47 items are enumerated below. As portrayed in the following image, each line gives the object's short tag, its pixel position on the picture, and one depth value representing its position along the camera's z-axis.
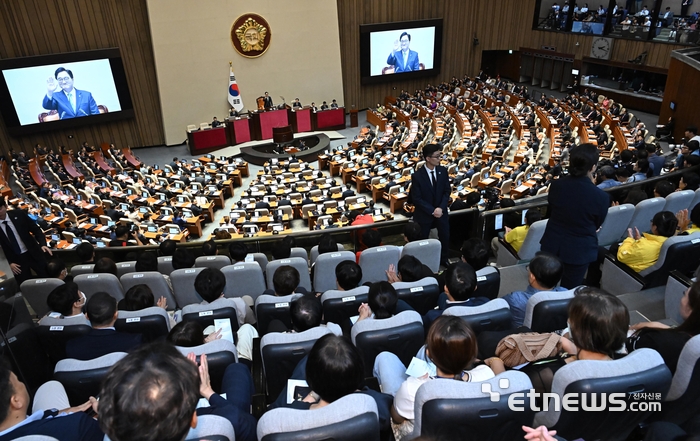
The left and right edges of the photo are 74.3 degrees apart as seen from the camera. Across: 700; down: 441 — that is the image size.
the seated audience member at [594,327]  2.01
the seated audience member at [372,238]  5.13
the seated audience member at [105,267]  4.88
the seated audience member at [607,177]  6.05
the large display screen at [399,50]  19.78
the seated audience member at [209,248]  5.45
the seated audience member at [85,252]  5.55
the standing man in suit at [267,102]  18.16
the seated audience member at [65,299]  3.48
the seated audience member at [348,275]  3.77
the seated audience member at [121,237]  6.52
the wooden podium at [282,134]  16.91
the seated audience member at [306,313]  2.92
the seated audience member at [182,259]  5.04
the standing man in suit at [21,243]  5.19
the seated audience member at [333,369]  1.93
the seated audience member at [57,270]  4.91
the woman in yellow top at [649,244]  3.85
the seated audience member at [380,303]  2.98
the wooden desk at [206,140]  16.50
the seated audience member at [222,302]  3.17
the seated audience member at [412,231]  5.15
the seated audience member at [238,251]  5.18
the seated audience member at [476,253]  3.95
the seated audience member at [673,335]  2.21
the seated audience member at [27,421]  1.79
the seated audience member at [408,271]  3.91
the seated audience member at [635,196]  5.13
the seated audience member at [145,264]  5.11
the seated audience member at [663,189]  5.09
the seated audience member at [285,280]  3.69
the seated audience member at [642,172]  6.47
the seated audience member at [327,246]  5.16
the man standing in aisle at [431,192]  5.21
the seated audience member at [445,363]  2.02
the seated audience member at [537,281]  3.09
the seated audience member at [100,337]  2.98
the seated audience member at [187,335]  2.64
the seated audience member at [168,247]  5.67
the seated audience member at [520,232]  4.88
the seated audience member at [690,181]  5.41
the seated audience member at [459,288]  3.11
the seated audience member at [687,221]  4.04
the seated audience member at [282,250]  5.09
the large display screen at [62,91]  14.61
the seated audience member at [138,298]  3.59
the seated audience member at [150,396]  1.39
